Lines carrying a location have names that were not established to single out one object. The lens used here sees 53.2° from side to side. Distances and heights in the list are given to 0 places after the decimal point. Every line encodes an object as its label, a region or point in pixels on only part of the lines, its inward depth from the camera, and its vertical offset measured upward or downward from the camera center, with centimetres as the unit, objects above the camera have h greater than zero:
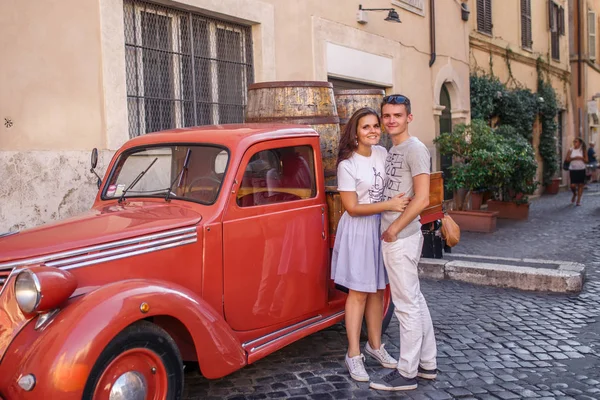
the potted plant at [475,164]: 975 +15
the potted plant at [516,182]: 1023 -16
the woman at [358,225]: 369 -30
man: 351 -41
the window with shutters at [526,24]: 1617 +405
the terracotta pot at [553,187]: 1730 -45
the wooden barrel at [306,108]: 473 +57
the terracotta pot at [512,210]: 1111 -70
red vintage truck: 255 -45
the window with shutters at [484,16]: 1381 +369
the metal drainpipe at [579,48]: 2081 +429
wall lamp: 924 +252
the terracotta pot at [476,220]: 963 -75
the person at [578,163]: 1345 +17
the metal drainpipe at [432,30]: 1126 +275
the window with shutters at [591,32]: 2166 +502
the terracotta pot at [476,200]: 1127 -49
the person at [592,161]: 2023 +31
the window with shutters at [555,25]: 1822 +460
